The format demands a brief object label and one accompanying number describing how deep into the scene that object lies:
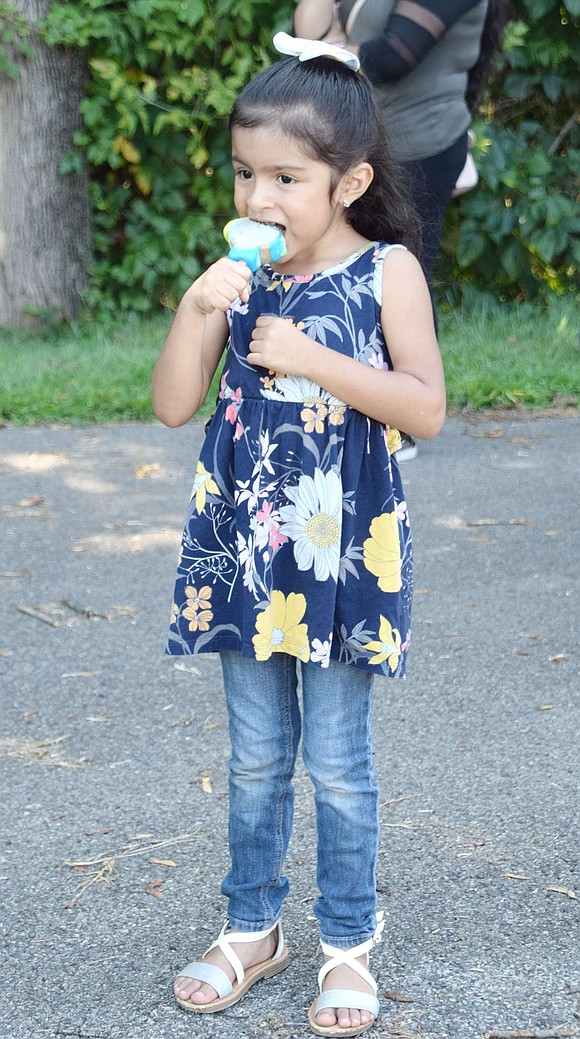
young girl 1.91
